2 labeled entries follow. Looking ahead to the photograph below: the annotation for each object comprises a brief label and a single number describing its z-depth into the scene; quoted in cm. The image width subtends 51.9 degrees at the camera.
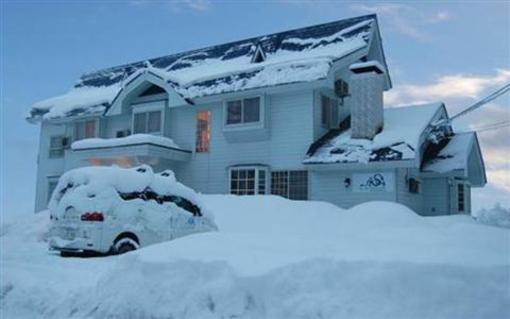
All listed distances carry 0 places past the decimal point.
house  2003
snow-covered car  1213
